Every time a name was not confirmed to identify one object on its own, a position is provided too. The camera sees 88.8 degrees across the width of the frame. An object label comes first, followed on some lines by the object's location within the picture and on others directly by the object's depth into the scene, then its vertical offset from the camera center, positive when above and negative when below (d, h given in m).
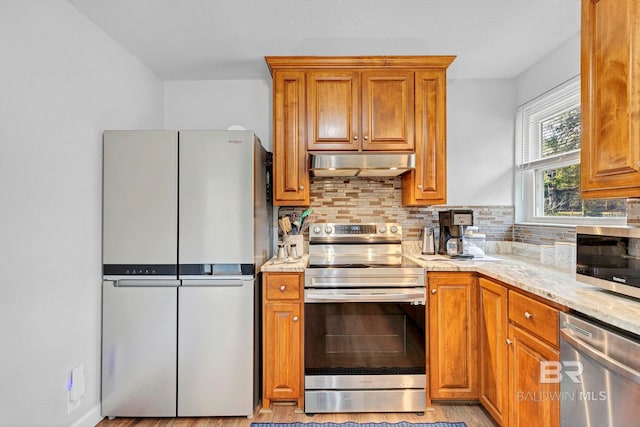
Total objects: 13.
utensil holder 2.56 -0.21
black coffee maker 2.39 -0.10
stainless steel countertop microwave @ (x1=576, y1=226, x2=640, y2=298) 1.27 -0.18
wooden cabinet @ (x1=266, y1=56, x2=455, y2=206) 2.43 +0.76
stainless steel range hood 2.27 +0.37
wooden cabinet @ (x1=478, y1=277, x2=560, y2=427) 1.48 -0.75
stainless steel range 2.09 -0.81
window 2.18 +0.38
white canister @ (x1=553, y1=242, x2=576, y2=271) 2.00 -0.25
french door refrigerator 2.02 -0.38
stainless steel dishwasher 1.09 -0.59
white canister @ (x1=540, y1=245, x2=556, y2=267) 2.16 -0.27
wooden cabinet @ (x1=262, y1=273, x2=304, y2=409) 2.11 -0.78
